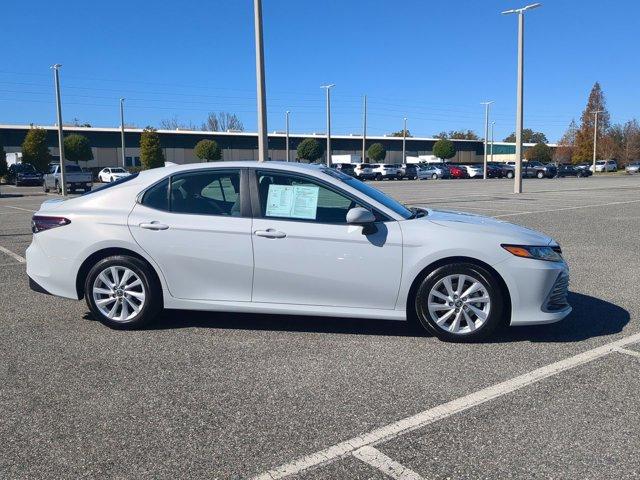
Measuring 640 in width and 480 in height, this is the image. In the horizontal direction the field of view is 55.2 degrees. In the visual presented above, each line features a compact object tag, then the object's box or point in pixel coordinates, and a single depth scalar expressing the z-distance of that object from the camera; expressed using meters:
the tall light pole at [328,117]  49.79
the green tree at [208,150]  61.34
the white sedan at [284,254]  4.96
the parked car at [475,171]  61.69
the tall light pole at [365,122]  71.31
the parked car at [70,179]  34.36
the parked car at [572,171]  64.56
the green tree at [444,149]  83.75
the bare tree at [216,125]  125.19
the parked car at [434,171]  61.94
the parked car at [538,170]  59.54
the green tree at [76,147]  57.66
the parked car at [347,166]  60.99
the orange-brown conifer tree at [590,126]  90.56
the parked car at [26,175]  44.88
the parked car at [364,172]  58.69
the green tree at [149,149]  57.44
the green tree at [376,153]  79.94
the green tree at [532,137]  162.88
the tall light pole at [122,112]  57.00
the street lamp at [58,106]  34.08
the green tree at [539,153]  90.19
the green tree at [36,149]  53.00
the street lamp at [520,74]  27.86
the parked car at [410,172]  61.64
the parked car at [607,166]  79.71
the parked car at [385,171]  59.00
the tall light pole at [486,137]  60.75
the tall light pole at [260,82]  15.82
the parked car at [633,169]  74.06
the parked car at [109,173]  47.93
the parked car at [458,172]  62.12
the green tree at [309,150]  67.62
